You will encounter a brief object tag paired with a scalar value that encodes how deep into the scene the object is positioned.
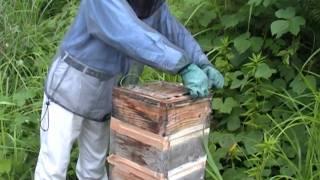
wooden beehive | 2.25
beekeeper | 2.20
